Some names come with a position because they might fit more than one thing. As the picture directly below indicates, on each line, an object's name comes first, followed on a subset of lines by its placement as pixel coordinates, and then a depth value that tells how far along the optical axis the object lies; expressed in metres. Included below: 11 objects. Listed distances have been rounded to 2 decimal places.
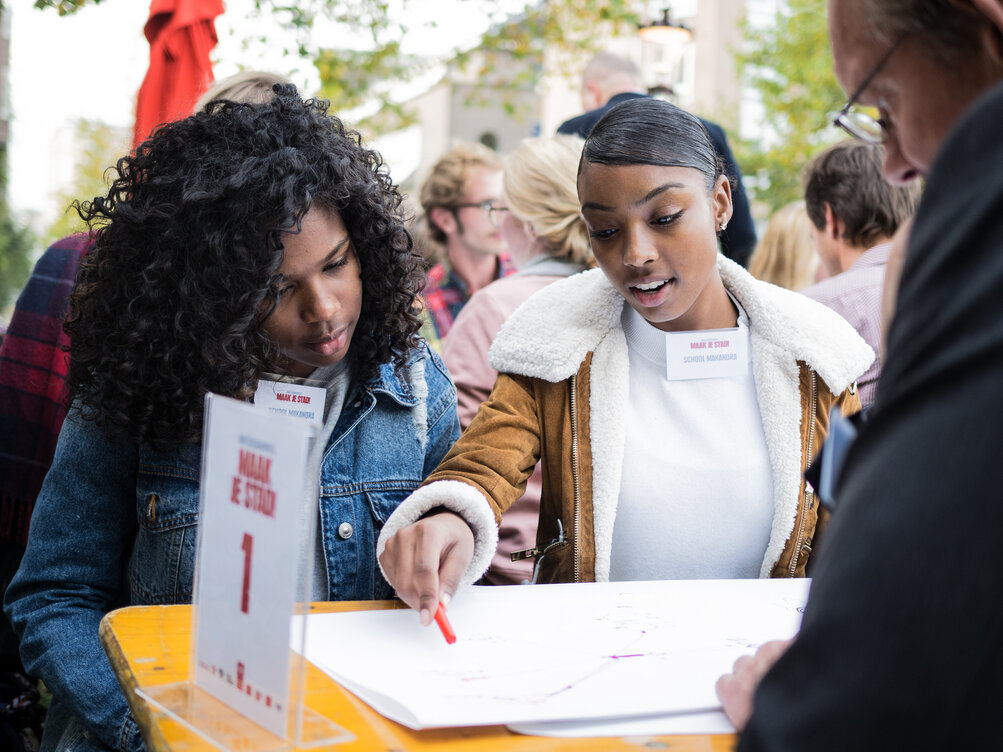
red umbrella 2.75
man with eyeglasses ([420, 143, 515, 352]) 4.50
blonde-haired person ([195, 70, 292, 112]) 2.45
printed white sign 0.84
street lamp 9.66
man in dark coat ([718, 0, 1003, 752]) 0.53
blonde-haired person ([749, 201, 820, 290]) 4.30
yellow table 0.92
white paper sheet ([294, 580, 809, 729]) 0.99
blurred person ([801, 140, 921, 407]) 2.96
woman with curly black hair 1.58
